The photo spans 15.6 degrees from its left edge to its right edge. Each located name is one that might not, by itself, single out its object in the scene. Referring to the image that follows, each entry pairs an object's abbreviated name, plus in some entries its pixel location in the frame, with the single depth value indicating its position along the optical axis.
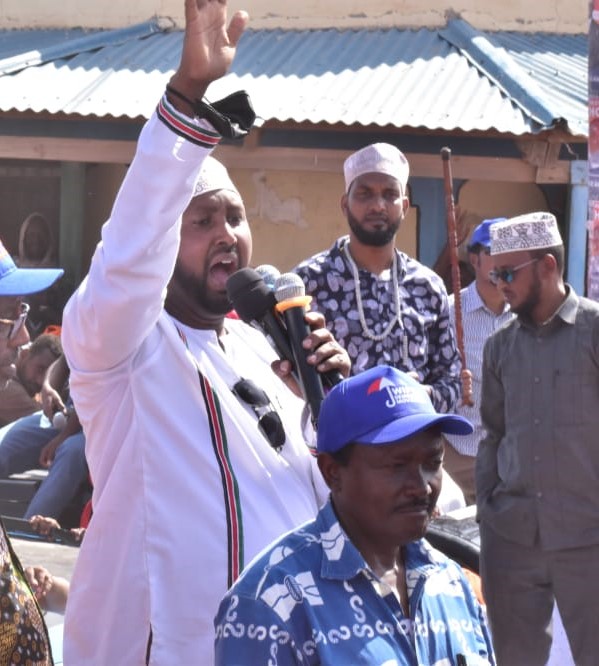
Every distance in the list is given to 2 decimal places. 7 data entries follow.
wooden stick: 10.91
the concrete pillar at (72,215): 21.14
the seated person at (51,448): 12.53
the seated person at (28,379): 14.86
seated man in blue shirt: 3.77
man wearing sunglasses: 9.32
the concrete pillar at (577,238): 17.67
